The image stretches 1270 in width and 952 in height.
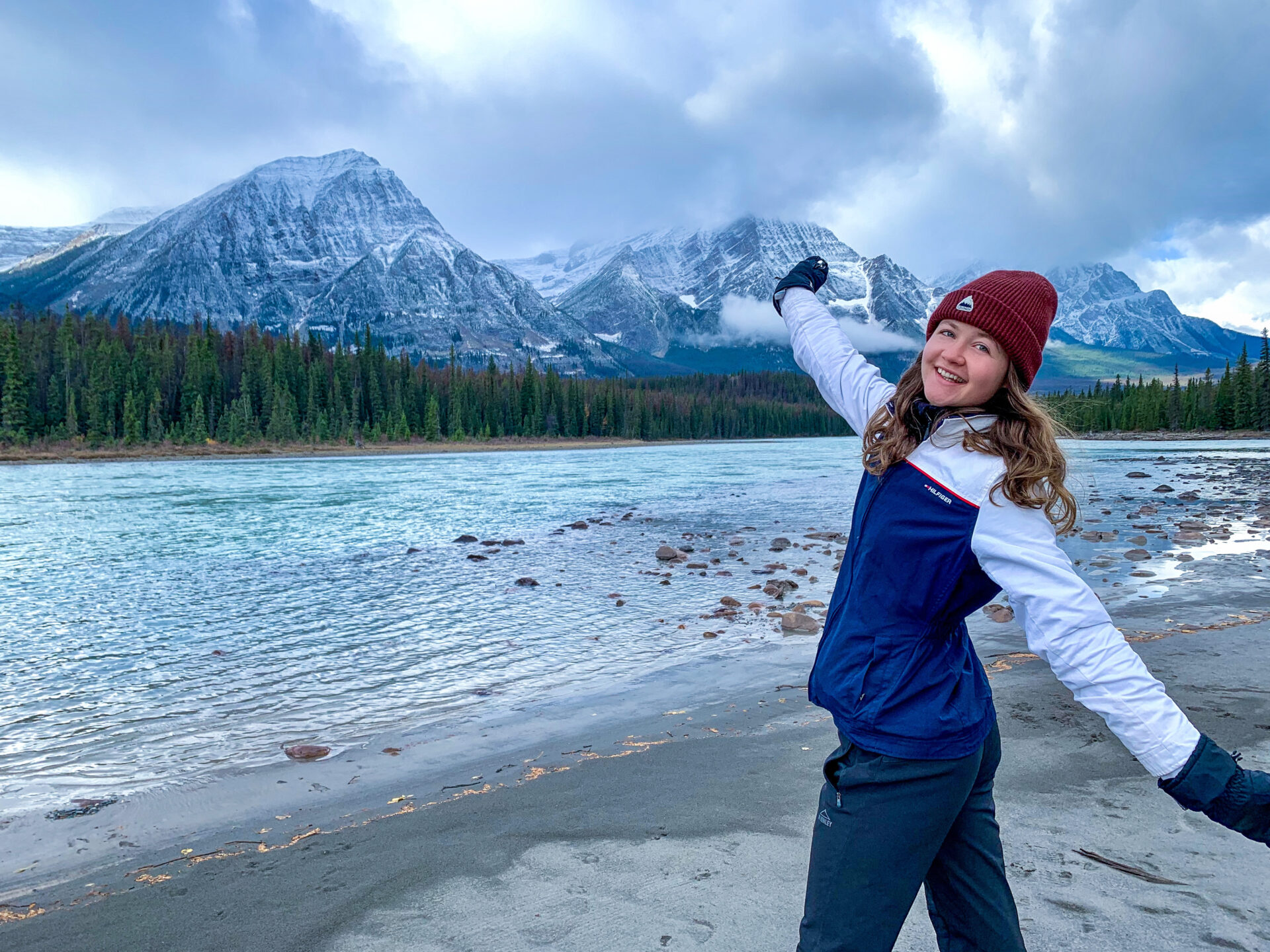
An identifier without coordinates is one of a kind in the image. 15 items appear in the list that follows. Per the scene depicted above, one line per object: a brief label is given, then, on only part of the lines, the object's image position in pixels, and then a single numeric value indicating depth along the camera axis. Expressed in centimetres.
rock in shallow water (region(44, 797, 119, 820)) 610
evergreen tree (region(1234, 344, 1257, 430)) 11031
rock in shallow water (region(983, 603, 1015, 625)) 1264
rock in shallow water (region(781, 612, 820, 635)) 1223
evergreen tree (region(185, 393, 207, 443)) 9719
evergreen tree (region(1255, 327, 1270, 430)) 10406
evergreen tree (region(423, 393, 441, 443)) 12381
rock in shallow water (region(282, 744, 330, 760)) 727
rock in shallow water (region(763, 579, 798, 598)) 1516
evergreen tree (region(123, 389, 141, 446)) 9488
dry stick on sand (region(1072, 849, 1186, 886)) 414
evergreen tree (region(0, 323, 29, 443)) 8825
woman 208
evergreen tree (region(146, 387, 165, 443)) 9656
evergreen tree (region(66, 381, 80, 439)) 9269
